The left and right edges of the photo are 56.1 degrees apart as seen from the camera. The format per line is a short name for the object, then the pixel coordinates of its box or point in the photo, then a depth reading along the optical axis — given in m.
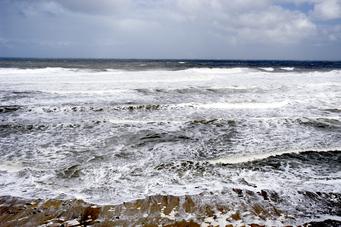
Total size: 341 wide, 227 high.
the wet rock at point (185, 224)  4.45
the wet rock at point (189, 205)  4.87
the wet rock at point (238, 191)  5.41
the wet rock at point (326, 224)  4.42
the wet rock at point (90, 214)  4.57
